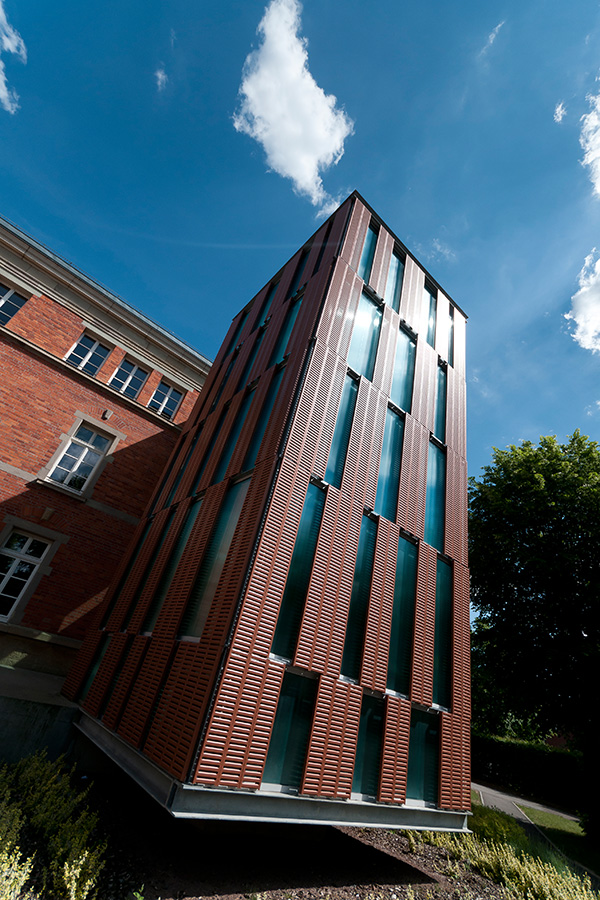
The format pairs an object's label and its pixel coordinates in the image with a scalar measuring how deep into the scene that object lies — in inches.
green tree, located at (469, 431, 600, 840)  548.7
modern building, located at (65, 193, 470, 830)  234.8
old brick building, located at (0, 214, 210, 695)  474.6
